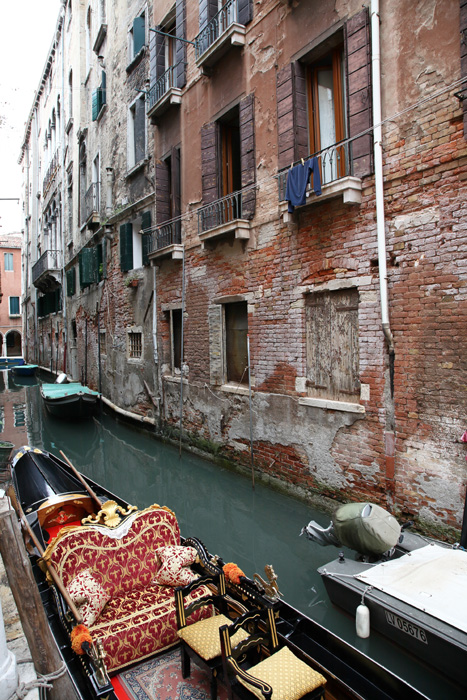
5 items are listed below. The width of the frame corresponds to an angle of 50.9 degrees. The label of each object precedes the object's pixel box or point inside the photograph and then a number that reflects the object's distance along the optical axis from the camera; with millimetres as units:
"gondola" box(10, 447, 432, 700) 2576
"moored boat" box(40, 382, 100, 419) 12844
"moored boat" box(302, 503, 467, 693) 3143
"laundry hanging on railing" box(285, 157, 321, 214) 5855
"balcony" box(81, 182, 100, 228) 14455
